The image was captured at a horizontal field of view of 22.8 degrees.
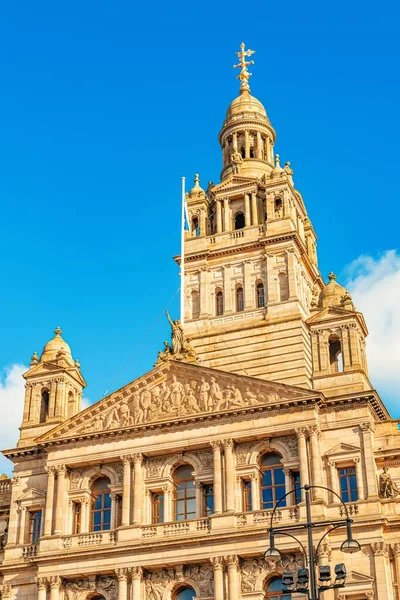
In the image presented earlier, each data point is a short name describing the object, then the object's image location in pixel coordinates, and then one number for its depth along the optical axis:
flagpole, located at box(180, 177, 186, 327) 59.18
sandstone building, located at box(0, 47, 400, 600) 43.34
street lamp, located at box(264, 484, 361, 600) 27.48
